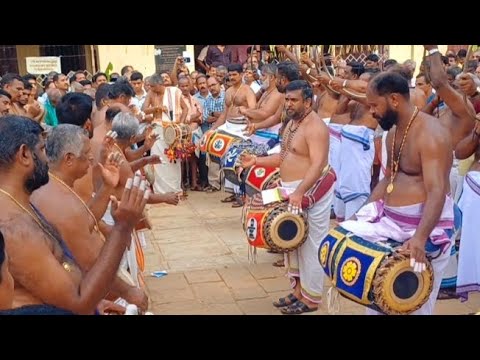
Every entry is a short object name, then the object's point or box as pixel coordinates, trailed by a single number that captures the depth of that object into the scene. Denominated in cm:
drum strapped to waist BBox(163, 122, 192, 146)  859
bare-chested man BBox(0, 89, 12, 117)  588
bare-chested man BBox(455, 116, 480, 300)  480
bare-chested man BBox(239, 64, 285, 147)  727
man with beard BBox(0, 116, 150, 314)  233
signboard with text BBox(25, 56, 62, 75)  1201
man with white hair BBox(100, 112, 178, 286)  430
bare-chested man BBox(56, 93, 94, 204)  441
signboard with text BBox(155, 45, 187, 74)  1514
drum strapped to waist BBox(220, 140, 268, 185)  671
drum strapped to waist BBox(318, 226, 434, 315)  343
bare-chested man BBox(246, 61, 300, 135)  605
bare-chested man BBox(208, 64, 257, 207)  834
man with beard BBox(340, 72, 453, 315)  359
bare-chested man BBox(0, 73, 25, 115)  700
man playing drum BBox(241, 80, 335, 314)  491
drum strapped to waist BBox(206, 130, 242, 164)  744
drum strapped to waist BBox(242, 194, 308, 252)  477
